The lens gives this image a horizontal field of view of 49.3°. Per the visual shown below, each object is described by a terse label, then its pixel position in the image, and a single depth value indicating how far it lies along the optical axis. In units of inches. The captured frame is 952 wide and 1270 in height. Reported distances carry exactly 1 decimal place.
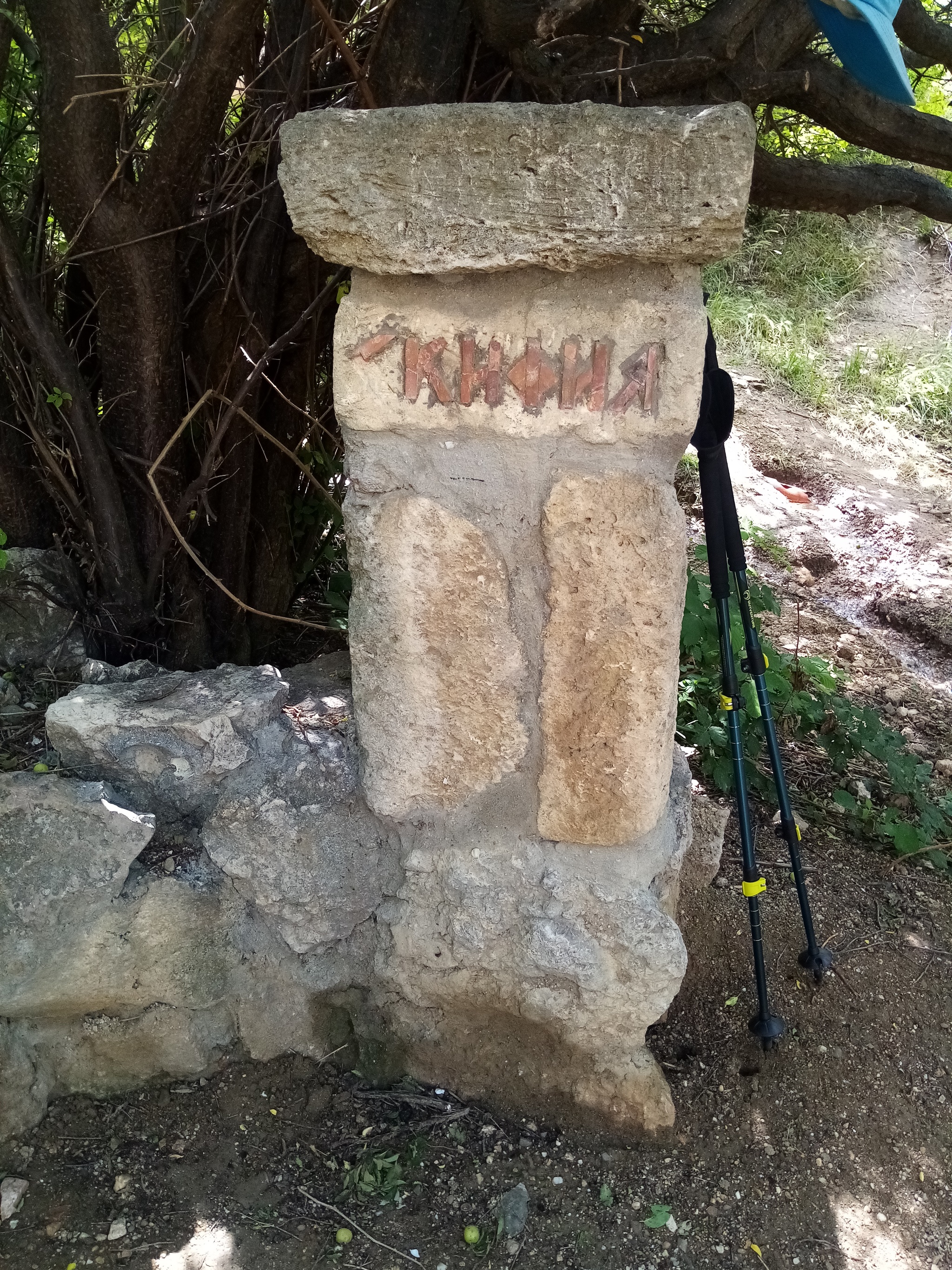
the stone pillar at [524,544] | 54.8
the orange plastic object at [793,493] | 219.0
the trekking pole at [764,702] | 74.7
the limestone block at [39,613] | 86.0
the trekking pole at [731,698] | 73.0
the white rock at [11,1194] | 68.5
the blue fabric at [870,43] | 52.4
